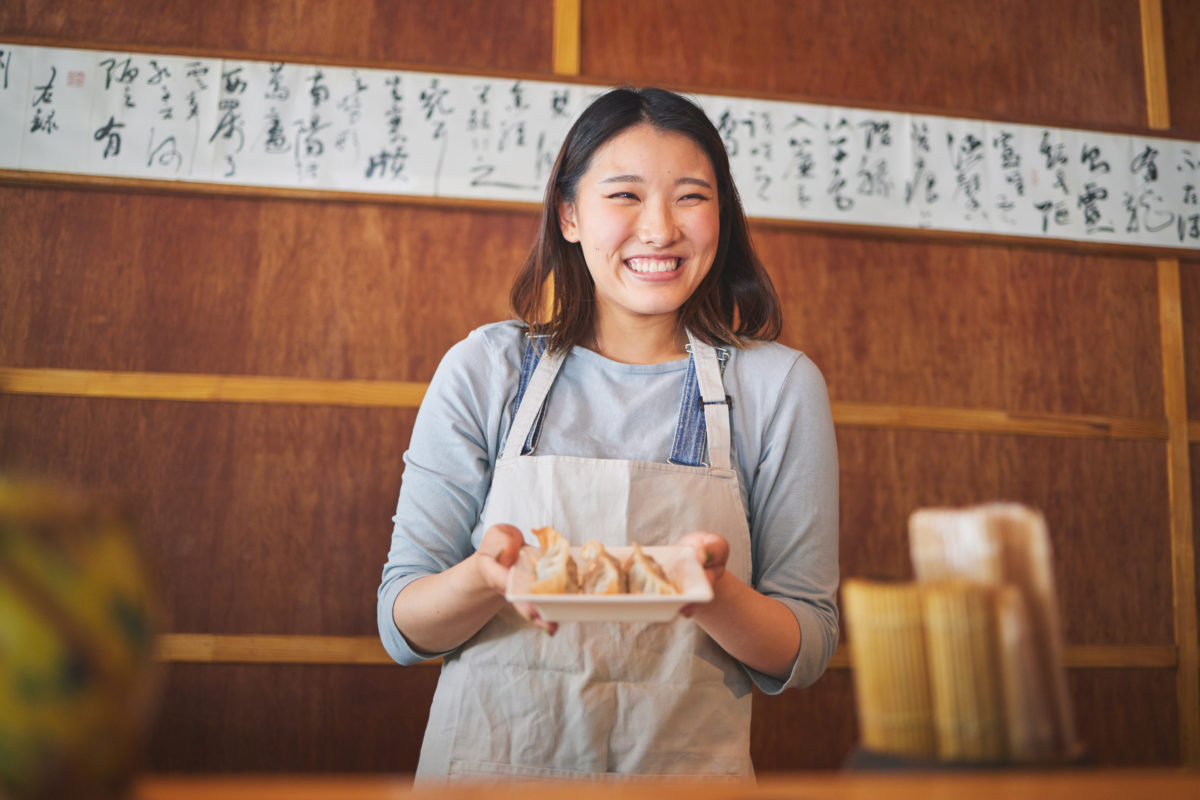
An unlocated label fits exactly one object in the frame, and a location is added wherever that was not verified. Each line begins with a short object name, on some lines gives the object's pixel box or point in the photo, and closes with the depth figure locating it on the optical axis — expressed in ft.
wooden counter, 1.92
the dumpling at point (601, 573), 3.66
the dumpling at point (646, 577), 3.53
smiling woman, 4.64
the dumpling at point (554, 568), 3.50
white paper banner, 8.50
